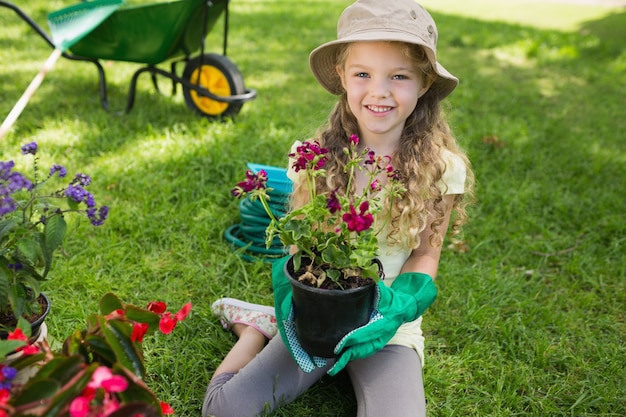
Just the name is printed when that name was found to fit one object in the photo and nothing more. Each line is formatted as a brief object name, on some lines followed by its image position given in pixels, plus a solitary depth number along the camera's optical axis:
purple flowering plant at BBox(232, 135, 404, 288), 1.41
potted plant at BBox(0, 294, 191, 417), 0.96
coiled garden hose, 2.56
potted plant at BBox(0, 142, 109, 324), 1.29
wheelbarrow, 3.61
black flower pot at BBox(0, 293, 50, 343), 1.36
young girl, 1.68
